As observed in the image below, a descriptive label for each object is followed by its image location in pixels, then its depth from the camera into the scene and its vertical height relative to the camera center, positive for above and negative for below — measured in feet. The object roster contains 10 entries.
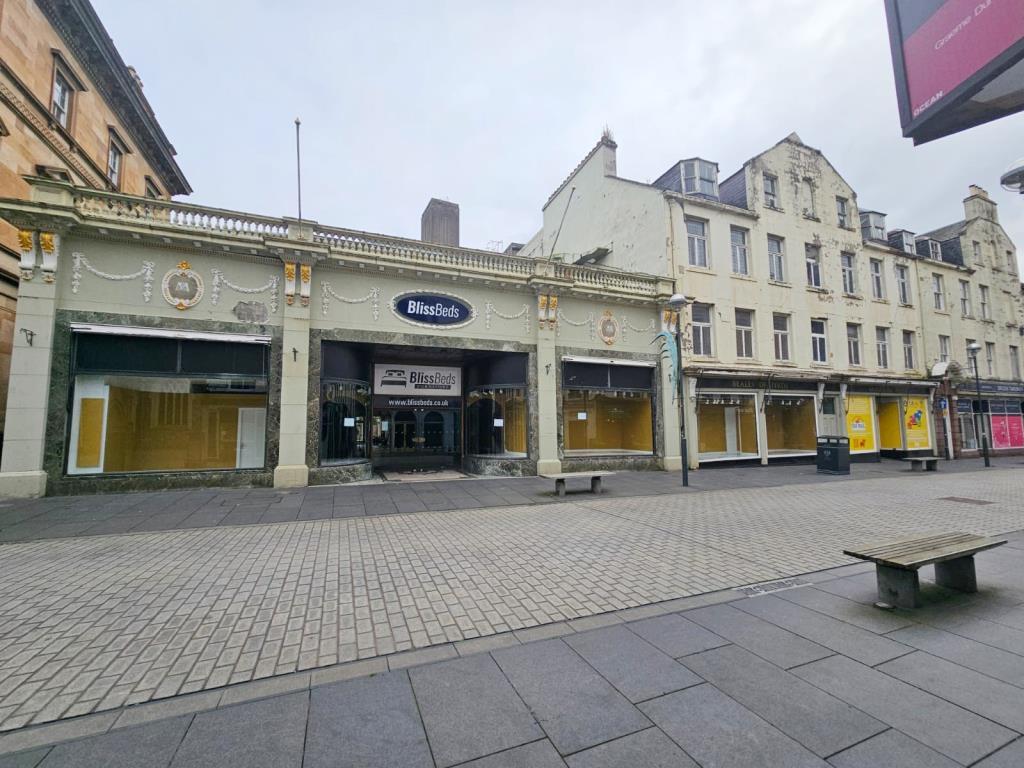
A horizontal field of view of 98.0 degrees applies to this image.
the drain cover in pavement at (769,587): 16.25 -6.15
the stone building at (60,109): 40.68 +34.95
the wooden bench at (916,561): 14.21 -4.45
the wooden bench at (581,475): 37.50 -4.92
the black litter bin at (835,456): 53.26 -4.21
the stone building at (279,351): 35.65 +7.61
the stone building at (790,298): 61.11 +19.33
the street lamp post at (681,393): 42.73 +2.98
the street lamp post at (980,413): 63.57 +1.12
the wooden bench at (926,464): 57.47 -5.82
